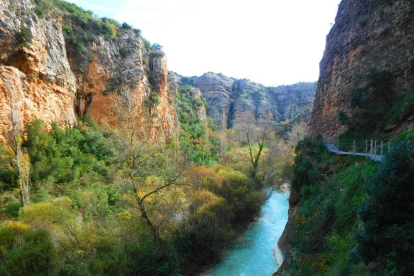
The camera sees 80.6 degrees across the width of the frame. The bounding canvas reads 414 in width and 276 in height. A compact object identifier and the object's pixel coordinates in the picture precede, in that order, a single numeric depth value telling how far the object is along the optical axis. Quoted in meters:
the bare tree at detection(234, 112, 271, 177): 30.58
